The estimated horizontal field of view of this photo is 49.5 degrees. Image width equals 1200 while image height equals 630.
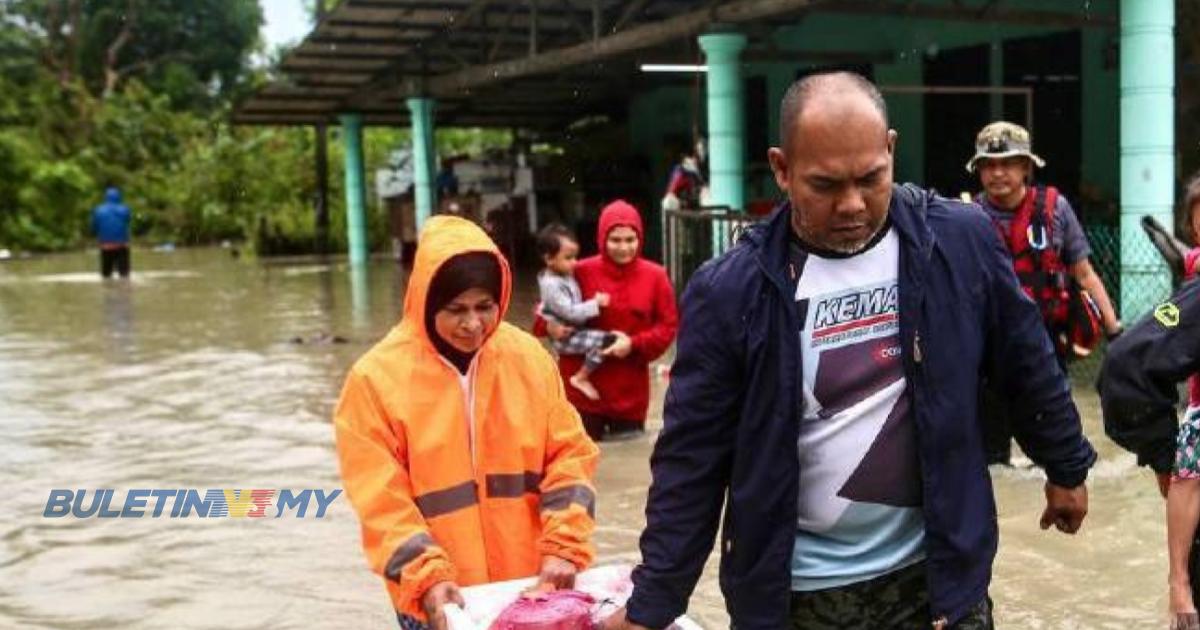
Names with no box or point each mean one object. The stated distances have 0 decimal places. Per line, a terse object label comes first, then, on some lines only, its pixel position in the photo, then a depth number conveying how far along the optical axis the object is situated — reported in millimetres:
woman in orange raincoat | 2969
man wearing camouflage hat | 5527
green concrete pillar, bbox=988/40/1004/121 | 13984
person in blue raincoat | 22906
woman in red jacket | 6691
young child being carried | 6812
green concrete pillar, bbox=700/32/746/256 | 12344
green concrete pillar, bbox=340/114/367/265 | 23172
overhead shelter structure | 11891
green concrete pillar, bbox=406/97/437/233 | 19438
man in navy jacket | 2219
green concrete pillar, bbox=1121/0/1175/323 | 9133
